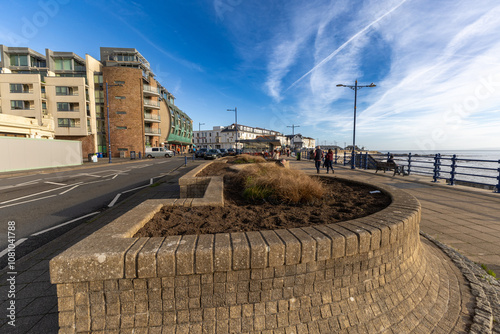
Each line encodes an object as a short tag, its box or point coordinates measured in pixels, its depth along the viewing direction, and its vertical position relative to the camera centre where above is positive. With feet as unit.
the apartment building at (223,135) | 325.83 +26.60
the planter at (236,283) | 4.72 -3.25
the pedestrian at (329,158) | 43.92 -1.54
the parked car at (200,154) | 107.00 -1.65
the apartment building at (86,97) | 110.52 +31.04
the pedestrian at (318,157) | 43.46 -1.32
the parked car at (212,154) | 95.34 -1.62
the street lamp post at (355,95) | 55.83 +14.95
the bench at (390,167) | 41.07 -3.37
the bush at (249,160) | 34.48 -1.55
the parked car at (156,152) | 117.19 -0.66
